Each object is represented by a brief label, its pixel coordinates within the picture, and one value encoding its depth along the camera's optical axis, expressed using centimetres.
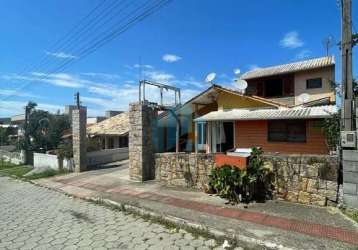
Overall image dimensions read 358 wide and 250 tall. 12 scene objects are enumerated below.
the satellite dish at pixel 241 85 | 1617
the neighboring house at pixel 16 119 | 5806
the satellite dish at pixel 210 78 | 1675
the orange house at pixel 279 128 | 1301
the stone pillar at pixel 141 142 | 1191
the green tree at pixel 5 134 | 4720
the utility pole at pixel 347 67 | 720
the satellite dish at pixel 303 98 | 1551
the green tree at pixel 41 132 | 2828
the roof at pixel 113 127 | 2548
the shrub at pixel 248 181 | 810
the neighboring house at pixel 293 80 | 2144
